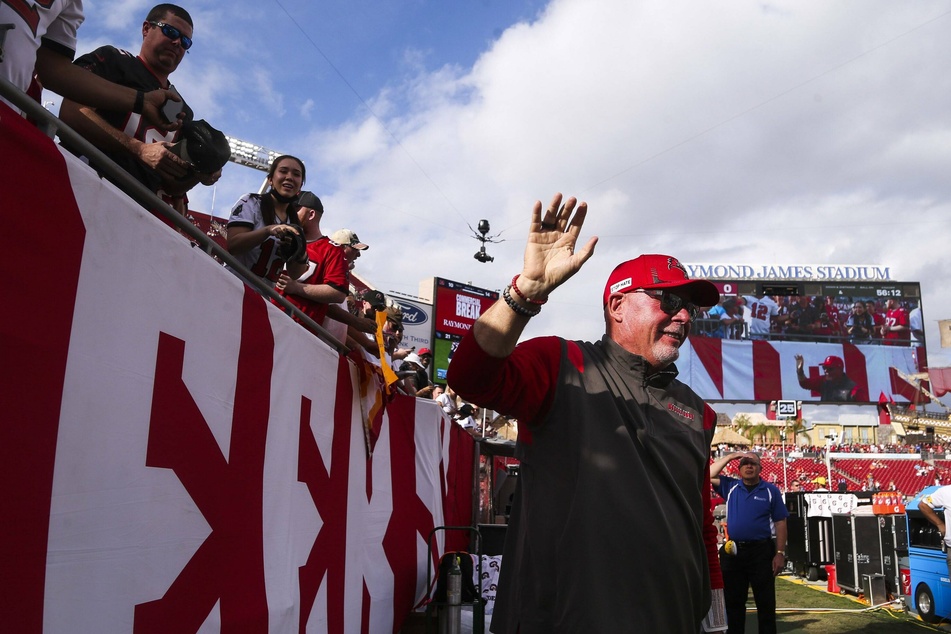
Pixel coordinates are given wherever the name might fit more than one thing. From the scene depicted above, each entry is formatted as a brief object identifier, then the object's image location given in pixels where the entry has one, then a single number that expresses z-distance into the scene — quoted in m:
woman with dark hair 3.69
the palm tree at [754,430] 53.84
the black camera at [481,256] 29.61
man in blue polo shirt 7.22
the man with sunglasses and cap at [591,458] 2.10
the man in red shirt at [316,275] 4.54
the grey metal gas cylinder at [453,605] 5.30
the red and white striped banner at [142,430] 1.66
